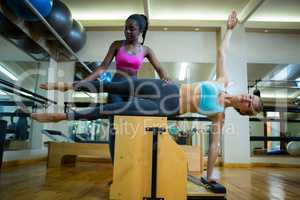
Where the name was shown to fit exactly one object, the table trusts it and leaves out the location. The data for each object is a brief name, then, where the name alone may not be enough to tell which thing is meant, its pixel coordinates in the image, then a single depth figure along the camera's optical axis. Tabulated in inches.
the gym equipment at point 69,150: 136.9
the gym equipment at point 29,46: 142.4
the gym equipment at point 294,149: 183.0
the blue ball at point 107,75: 146.6
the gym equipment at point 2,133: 104.9
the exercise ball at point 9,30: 119.7
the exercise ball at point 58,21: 132.5
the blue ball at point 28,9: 107.3
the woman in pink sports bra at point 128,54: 80.2
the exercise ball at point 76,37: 162.1
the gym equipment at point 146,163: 61.3
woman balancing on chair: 65.6
